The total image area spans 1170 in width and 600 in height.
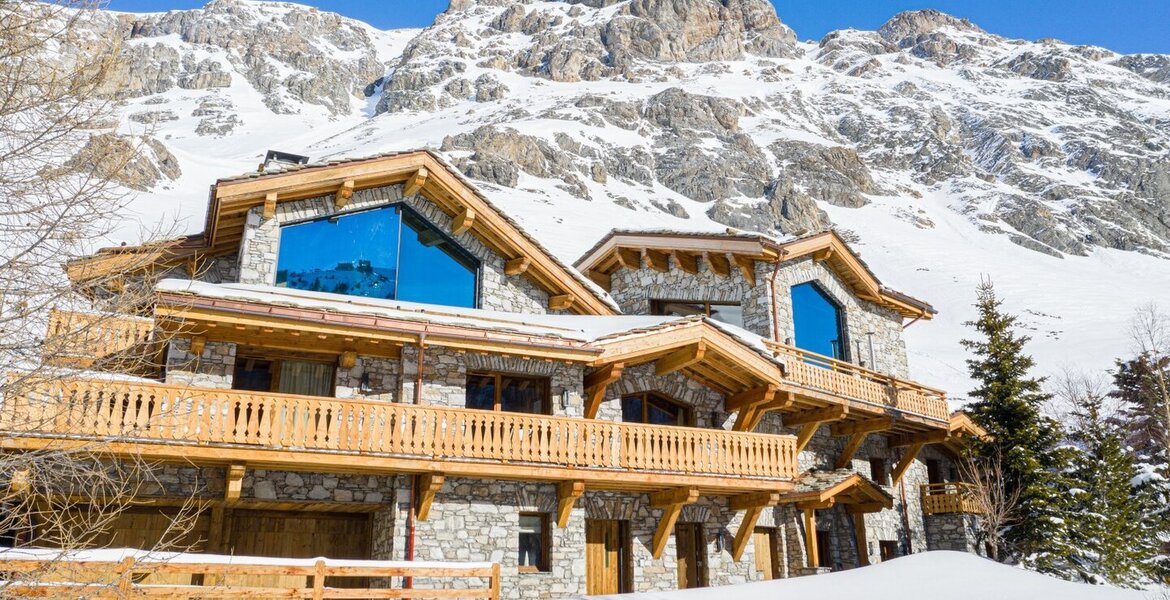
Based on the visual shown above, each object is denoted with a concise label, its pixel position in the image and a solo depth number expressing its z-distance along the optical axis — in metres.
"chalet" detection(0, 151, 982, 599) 14.80
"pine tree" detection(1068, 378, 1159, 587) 23.70
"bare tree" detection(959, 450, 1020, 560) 24.05
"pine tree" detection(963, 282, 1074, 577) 23.84
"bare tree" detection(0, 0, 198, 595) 7.42
